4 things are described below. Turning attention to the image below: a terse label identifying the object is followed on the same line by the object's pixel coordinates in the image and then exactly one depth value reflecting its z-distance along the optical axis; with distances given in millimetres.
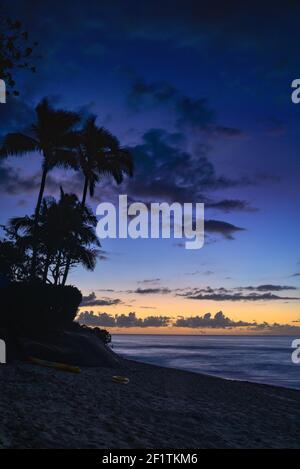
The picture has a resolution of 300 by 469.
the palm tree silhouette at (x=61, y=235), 34812
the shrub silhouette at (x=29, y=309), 25969
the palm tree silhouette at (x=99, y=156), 36875
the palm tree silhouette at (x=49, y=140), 33250
